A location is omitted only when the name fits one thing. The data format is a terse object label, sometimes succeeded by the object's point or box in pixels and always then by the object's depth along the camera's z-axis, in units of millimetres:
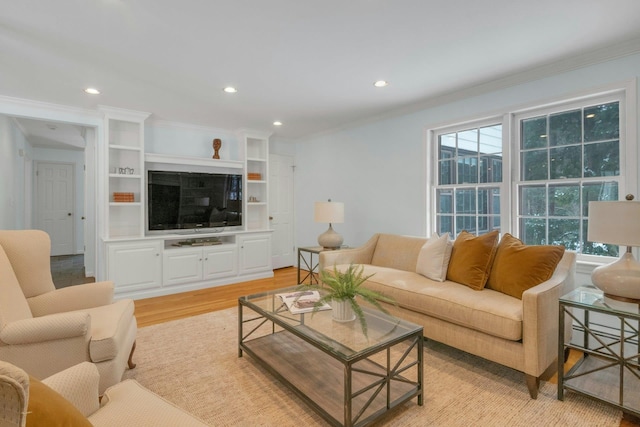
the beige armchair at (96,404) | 717
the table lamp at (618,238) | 1829
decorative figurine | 4877
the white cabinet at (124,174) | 4016
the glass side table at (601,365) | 1758
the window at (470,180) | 3311
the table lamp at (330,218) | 4230
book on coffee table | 2229
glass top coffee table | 1650
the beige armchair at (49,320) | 1647
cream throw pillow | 2818
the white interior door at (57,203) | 6988
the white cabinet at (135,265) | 3877
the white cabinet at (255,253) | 4895
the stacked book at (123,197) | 4137
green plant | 1986
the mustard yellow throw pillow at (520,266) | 2268
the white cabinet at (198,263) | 4262
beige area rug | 1760
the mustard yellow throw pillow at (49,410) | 659
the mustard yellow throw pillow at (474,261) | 2568
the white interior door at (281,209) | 5742
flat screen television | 4367
